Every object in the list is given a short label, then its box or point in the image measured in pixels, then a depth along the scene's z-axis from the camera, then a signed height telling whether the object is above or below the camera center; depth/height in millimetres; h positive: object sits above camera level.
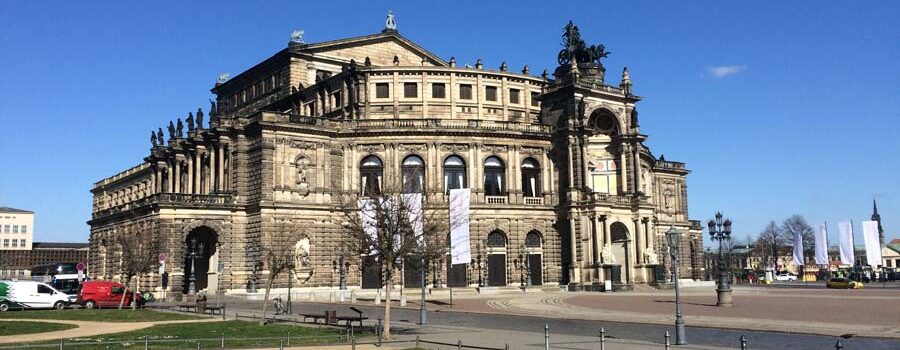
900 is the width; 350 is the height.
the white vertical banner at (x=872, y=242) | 84250 +2212
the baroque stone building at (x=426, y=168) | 67188 +9083
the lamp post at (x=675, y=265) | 25109 +53
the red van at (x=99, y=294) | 52188 -1088
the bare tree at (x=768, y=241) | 157125 +4632
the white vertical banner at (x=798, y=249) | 89750 +1728
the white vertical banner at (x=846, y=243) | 83250 +2107
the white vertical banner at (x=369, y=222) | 33341 +2072
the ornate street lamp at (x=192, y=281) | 60688 -378
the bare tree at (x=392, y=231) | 31906 +1651
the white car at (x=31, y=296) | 48875 -1045
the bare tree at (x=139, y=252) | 53781 +1701
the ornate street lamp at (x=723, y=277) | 44625 -589
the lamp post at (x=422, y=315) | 35281 -1856
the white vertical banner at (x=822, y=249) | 85438 +1621
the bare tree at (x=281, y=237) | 63812 +2992
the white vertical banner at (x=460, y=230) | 60031 +3082
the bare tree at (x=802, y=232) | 153875 +6185
